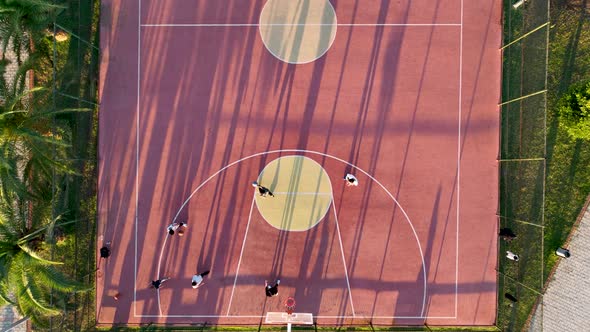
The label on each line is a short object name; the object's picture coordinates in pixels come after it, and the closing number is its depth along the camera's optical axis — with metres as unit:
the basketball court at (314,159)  13.46
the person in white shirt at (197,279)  13.00
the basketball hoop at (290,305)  13.33
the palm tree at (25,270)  10.56
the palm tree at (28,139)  10.47
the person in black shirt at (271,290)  12.82
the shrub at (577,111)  11.80
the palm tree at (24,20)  10.81
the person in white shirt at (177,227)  13.07
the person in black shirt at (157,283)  13.06
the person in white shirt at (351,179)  13.02
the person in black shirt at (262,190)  13.05
